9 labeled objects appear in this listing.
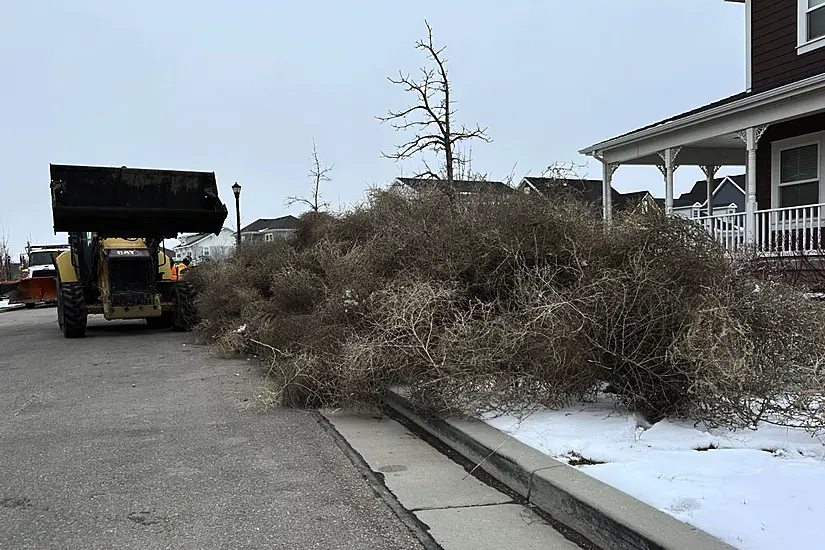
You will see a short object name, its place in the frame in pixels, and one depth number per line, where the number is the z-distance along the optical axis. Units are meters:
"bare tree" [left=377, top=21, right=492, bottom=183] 17.19
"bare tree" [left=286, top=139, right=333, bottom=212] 24.43
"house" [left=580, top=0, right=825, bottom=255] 11.93
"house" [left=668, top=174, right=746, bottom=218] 48.98
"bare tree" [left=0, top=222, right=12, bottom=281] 44.16
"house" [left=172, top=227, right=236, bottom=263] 87.98
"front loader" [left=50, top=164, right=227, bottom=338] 13.78
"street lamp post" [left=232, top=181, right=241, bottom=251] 24.87
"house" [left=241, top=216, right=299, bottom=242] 72.56
